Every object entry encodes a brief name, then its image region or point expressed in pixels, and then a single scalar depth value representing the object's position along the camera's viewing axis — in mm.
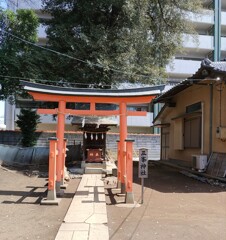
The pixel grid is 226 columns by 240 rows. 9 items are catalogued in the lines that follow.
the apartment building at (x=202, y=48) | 36688
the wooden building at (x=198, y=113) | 13717
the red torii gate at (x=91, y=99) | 9977
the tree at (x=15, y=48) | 17406
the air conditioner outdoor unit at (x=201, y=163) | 14555
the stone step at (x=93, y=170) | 16609
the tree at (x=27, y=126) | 24047
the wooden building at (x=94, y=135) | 17734
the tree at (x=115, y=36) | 17734
